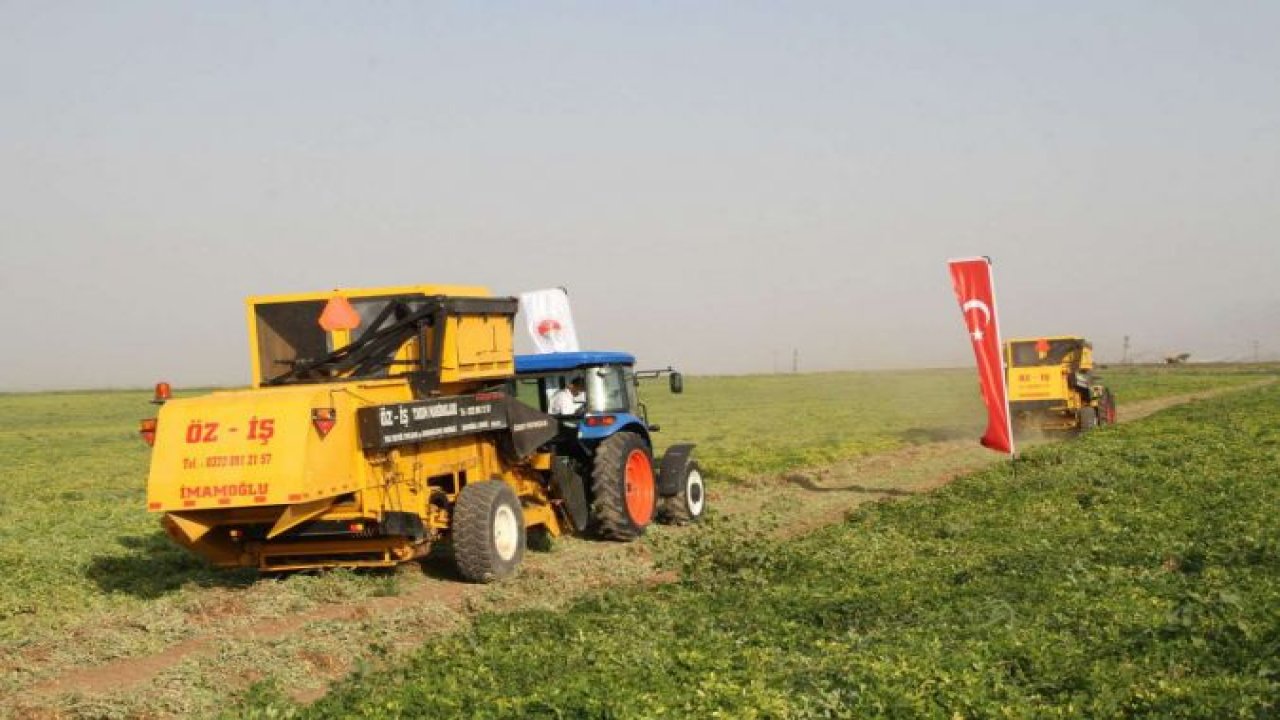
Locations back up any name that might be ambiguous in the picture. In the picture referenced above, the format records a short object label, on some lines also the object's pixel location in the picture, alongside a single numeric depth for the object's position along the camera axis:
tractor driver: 15.37
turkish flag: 18.45
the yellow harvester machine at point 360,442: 10.64
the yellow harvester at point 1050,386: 30.20
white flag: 18.70
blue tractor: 14.92
